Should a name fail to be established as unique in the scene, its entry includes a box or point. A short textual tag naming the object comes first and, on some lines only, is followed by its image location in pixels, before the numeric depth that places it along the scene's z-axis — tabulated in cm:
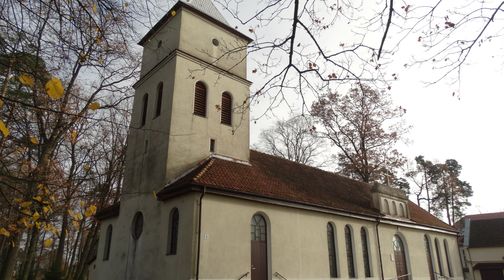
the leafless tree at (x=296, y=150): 3225
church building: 1277
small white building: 3131
